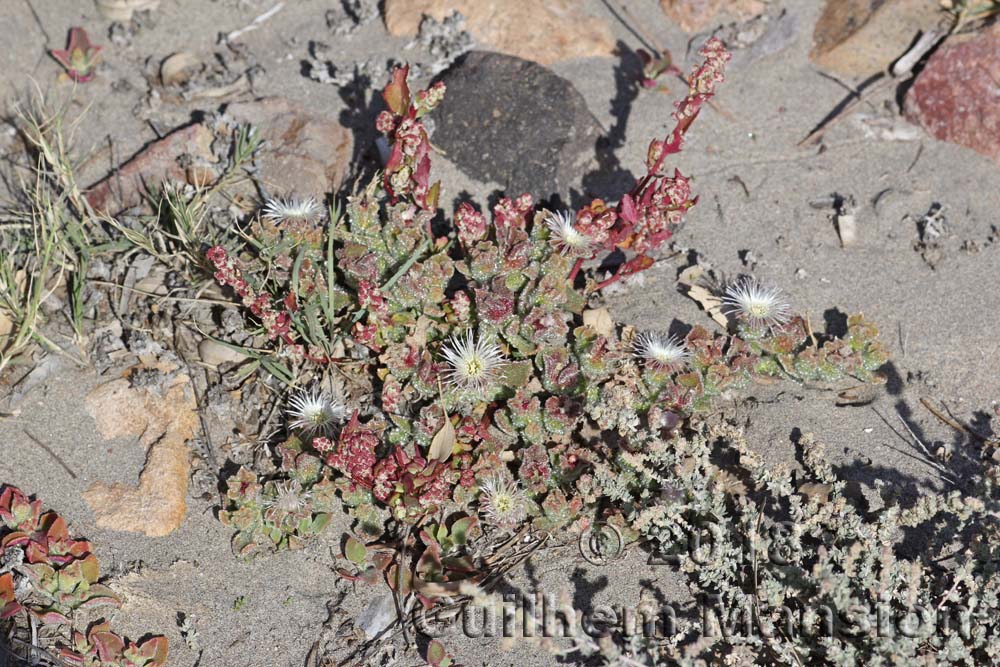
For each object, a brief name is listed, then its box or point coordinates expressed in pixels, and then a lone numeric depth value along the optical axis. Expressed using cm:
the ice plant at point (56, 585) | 289
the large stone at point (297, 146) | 412
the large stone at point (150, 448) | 324
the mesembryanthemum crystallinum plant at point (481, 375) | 314
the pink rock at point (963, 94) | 427
